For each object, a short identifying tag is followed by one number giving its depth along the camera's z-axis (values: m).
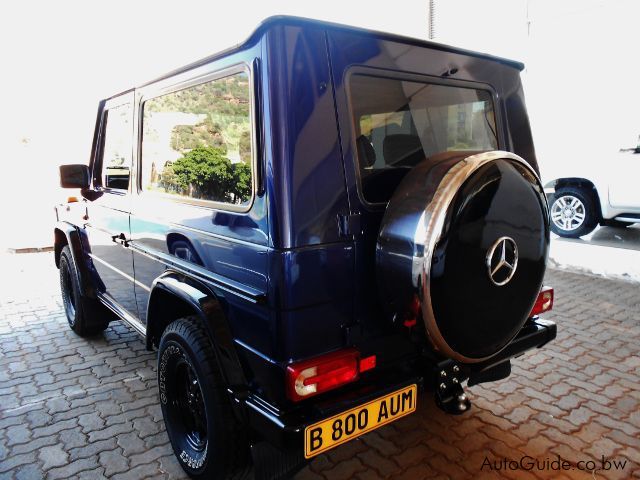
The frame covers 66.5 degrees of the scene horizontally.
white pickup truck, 7.11
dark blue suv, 1.75
